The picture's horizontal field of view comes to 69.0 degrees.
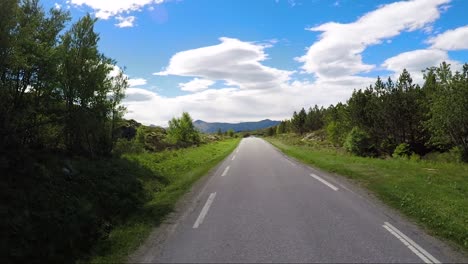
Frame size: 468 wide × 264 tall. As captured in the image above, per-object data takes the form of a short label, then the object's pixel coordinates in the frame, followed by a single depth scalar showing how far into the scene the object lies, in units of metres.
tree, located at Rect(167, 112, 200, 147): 62.16
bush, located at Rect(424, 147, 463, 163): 33.53
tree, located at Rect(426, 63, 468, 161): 34.41
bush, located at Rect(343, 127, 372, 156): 40.00
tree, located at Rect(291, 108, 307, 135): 116.62
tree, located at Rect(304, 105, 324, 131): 110.81
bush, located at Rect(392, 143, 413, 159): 38.31
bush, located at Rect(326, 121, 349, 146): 56.12
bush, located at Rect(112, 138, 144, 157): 21.18
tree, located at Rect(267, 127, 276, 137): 182.40
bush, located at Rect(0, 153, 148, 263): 6.96
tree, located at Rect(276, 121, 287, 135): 162.88
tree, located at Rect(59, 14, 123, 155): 15.53
